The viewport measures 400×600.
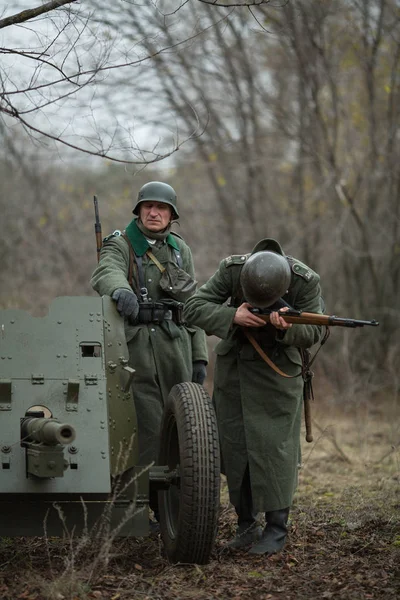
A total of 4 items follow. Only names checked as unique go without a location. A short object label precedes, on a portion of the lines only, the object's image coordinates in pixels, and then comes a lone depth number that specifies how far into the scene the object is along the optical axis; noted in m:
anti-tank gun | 9.19
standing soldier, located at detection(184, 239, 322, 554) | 10.53
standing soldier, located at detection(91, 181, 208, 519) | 11.80
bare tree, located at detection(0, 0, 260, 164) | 10.66
